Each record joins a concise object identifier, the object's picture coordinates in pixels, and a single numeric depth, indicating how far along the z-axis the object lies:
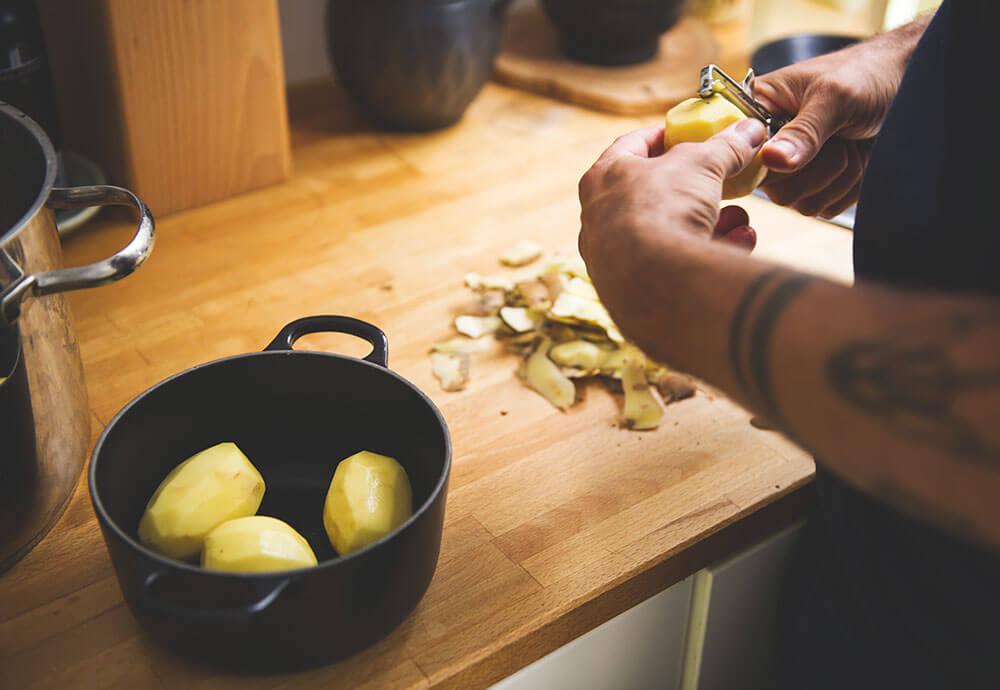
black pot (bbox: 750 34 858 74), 1.22
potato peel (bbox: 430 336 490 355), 0.86
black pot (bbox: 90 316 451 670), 0.52
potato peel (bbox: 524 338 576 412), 0.81
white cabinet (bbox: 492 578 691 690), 0.71
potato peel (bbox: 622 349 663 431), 0.80
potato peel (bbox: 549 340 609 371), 0.84
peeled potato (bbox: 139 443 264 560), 0.59
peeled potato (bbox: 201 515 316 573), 0.56
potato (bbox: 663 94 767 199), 0.70
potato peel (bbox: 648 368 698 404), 0.82
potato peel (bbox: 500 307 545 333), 0.88
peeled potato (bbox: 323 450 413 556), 0.59
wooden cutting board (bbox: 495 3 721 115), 1.29
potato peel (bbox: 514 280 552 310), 0.90
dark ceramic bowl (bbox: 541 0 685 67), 1.31
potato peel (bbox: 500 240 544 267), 0.98
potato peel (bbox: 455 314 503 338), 0.88
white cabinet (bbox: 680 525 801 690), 0.78
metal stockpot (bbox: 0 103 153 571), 0.56
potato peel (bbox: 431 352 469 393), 0.82
